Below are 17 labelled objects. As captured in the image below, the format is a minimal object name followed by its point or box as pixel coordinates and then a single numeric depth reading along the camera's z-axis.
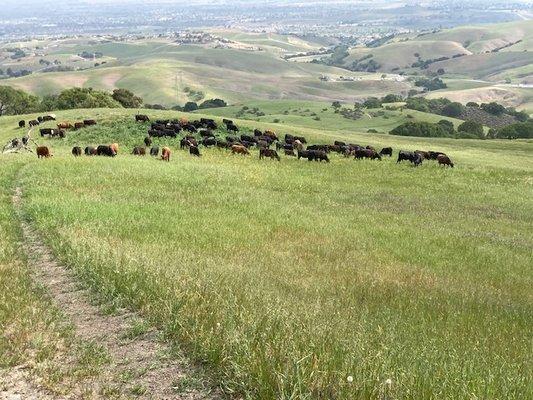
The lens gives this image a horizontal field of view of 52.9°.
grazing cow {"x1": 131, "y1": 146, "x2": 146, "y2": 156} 41.41
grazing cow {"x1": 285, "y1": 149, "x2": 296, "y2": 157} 46.09
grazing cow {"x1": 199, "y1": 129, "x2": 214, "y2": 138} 50.34
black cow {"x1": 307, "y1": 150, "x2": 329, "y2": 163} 43.78
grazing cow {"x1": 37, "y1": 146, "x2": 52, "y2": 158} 35.38
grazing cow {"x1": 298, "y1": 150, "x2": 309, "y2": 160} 43.91
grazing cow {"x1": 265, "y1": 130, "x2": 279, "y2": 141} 52.90
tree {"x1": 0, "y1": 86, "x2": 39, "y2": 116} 100.12
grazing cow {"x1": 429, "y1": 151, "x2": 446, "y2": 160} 48.53
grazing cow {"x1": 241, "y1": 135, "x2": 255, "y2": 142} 49.21
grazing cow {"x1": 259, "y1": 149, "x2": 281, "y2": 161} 43.41
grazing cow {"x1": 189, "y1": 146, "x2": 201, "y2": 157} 42.44
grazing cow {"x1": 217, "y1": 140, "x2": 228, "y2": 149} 45.88
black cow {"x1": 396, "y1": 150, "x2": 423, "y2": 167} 44.88
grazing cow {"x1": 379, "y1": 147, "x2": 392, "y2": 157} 51.36
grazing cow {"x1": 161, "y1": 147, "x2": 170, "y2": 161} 38.43
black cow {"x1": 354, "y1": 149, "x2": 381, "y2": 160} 46.75
